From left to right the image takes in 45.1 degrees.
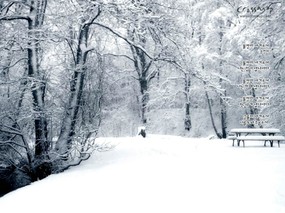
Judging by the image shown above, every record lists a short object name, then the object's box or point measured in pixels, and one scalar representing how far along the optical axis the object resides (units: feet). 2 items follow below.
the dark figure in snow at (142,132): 56.08
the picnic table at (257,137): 45.12
